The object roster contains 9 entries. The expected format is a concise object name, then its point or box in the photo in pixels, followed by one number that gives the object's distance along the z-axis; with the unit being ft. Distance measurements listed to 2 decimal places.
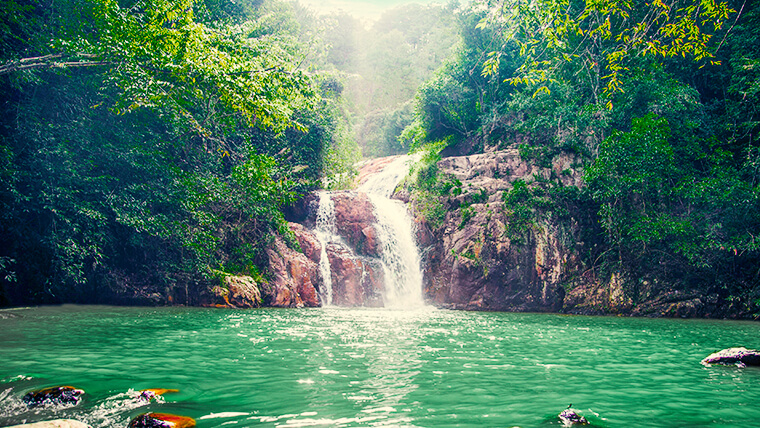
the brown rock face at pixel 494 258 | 61.41
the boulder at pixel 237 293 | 51.49
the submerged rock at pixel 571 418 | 12.59
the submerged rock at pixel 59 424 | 9.71
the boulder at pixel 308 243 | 63.31
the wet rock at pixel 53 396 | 13.34
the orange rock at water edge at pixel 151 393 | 14.19
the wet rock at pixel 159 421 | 11.41
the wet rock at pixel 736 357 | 21.99
